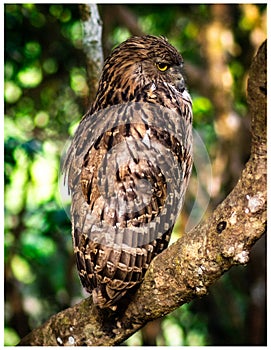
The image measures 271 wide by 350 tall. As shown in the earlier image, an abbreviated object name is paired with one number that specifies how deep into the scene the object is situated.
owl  5.49
